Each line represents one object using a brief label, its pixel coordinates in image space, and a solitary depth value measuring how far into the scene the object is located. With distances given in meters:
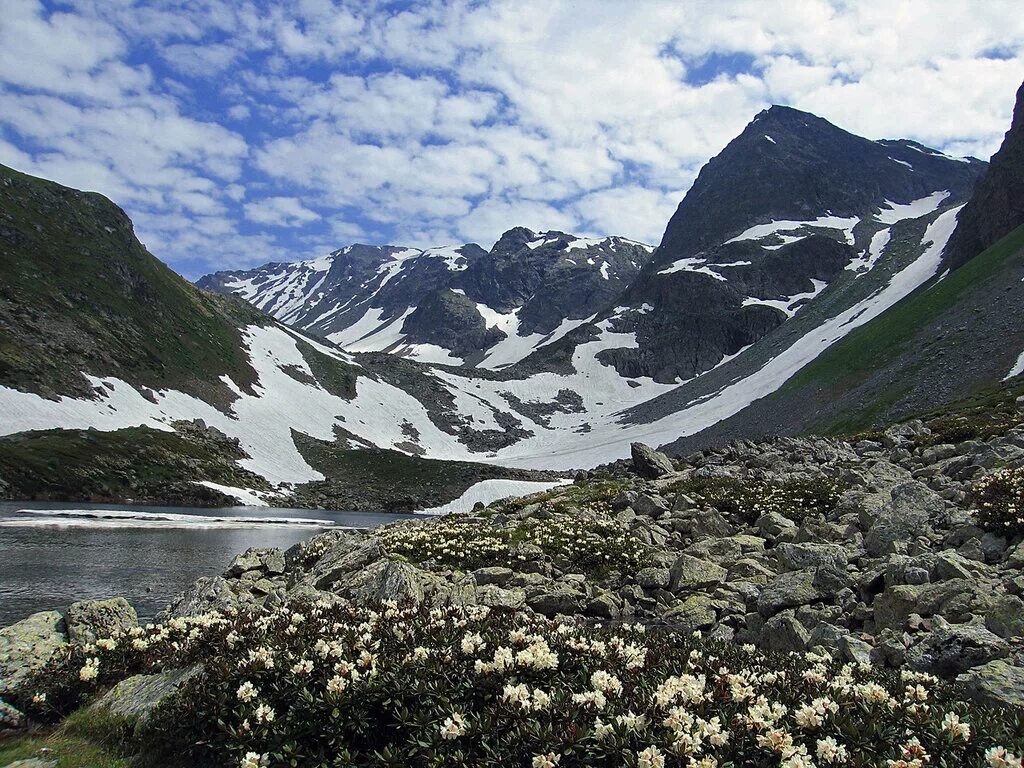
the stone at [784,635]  10.24
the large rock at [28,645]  9.00
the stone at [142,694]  7.14
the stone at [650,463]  43.56
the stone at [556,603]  13.95
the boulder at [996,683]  6.67
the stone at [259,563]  24.22
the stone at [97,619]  11.55
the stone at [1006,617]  8.96
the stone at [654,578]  15.65
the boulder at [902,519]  15.91
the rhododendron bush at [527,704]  4.95
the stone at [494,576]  17.19
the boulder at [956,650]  8.05
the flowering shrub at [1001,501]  14.52
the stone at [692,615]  12.20
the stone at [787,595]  12.12
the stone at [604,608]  13.84
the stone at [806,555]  15.32
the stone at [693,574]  14.75
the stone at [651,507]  27.09
